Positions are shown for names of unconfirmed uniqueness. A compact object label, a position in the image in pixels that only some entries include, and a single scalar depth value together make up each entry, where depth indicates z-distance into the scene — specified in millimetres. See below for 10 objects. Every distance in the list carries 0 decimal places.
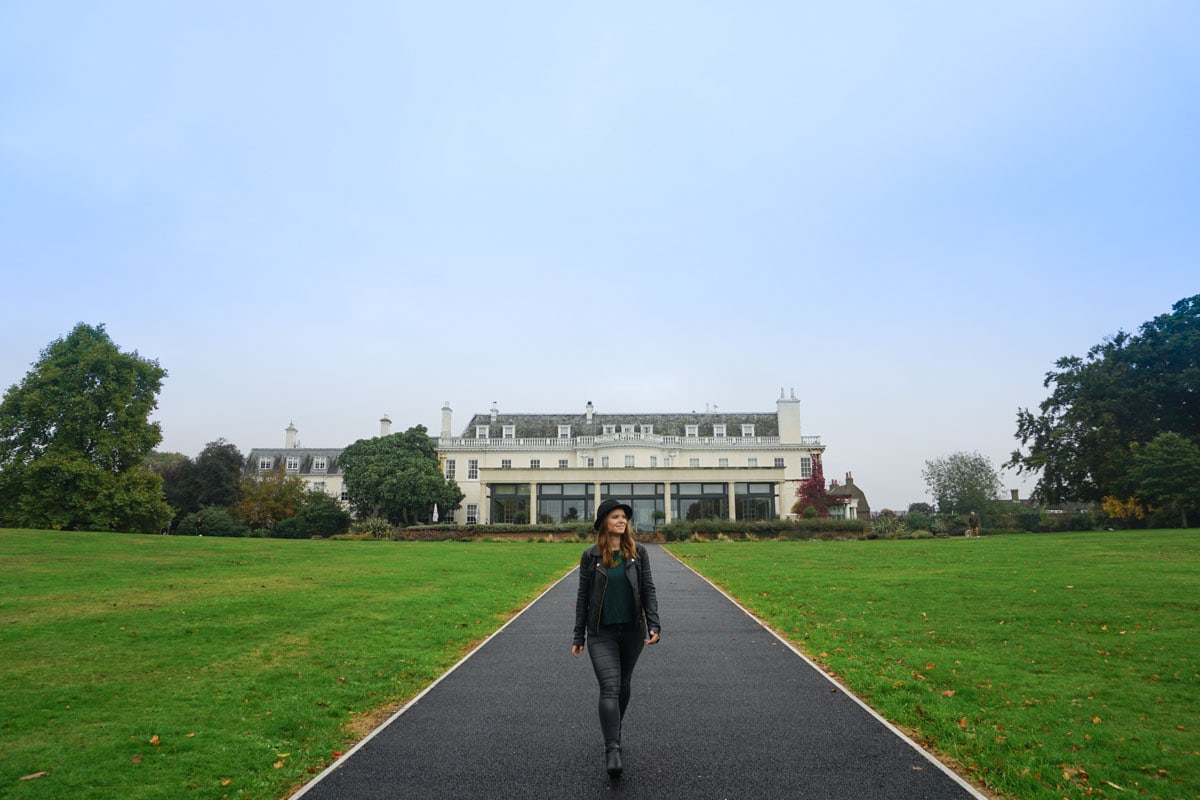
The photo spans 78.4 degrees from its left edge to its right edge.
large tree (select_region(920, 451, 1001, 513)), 78362
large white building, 58312
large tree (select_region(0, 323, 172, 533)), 38562
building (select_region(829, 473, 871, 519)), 70019
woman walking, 6027
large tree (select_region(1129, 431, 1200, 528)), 38219
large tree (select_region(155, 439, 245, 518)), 59719
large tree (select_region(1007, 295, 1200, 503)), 44125
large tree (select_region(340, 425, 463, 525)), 58844
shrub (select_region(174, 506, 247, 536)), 51281
